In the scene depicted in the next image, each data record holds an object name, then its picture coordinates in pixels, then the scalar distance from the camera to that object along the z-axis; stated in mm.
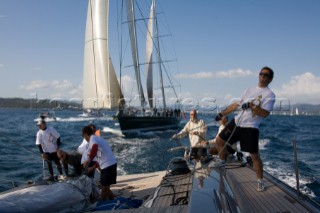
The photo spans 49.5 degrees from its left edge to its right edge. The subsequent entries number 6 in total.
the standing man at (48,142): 8031
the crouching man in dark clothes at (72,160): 7682
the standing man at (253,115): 4441
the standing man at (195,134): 7313
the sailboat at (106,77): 28797
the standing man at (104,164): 5991
